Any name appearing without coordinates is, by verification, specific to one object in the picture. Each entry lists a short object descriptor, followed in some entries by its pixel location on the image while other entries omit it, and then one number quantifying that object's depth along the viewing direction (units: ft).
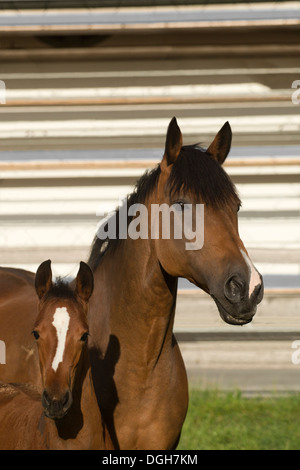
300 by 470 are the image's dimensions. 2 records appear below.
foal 18.85
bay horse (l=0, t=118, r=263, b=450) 20.95
